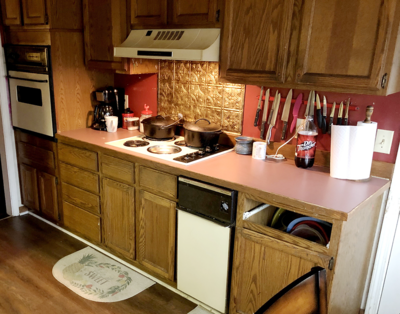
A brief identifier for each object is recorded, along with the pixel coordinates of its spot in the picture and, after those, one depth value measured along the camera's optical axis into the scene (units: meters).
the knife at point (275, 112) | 2.16
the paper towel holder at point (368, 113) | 1.81
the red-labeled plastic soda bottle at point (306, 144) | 1.95
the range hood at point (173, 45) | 2.02
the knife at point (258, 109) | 2.21
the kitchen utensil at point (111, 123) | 2.74
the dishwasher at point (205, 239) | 1.81
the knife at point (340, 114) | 1.95
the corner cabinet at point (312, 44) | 1.54
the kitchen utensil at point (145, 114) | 2.73
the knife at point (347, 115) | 1.93
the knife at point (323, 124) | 2.01
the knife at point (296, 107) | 2.08
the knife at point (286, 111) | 2.12
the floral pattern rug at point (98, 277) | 2.23
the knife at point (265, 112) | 2.20
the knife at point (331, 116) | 1.97
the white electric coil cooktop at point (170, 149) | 2.13
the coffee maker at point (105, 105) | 2.84
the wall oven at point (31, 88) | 2.62
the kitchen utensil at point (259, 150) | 2.15
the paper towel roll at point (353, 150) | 1.75
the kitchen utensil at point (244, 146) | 2.23
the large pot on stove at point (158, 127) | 2.48
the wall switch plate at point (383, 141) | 1.87
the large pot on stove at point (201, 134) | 2.28
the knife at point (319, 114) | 2.00
